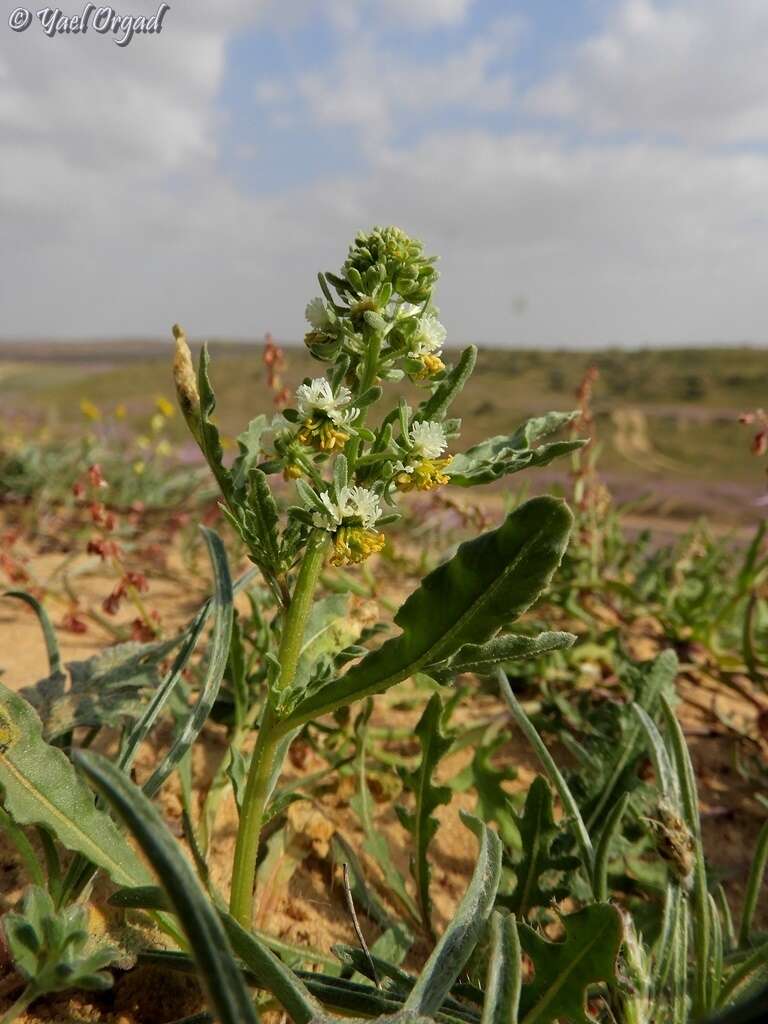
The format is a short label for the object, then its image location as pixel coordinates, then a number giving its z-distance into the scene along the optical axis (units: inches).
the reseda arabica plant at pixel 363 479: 4.8
